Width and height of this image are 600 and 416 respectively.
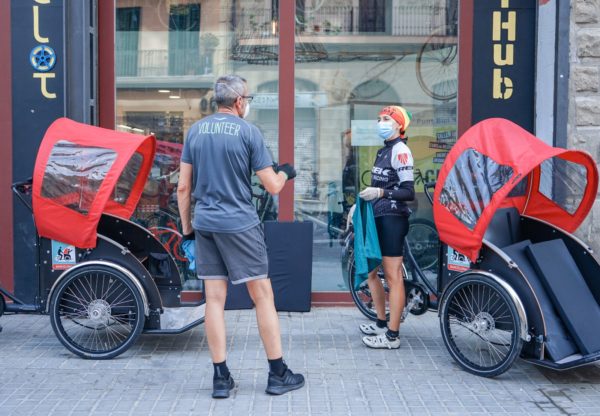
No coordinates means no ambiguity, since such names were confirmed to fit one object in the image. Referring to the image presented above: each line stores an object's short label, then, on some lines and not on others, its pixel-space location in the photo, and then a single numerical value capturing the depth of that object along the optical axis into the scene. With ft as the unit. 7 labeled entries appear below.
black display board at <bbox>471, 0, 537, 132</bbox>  25.23
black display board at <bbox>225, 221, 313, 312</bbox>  24.77
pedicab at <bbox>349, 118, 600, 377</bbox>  17.44
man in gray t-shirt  16.37
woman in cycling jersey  20.10
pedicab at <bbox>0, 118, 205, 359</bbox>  19.08
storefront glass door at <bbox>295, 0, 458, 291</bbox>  26.53
